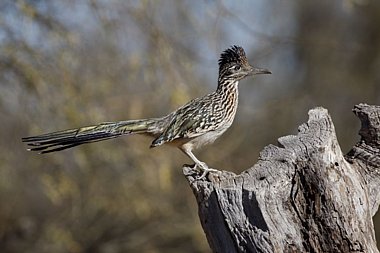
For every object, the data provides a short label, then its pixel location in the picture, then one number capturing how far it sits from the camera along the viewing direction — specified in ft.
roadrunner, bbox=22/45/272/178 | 31.14
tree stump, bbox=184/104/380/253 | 20.92
